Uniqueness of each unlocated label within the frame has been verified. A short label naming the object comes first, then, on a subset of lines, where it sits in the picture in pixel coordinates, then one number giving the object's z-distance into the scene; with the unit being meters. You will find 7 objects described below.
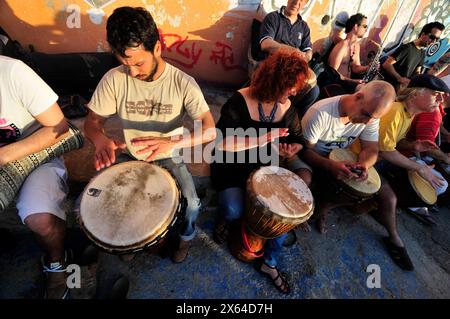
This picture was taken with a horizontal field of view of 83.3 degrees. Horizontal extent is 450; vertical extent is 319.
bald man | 2.48
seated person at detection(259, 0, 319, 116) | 3.73
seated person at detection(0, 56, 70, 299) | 1.78
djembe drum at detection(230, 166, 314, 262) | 2.05
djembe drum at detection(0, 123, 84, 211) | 1.79
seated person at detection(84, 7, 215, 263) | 1.78
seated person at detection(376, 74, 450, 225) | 2.93
